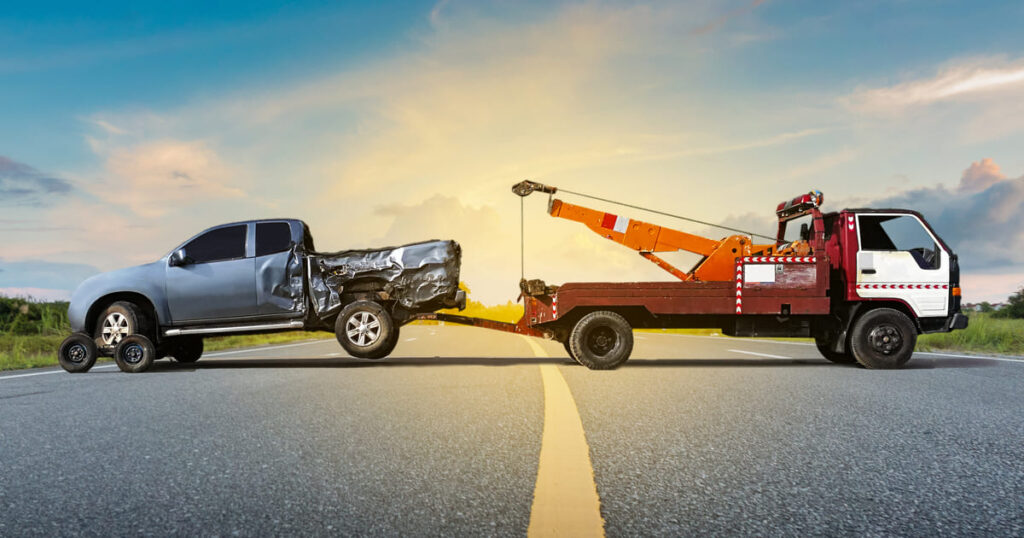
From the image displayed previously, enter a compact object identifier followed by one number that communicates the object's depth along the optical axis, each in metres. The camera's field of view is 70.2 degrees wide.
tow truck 10.18
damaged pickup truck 10.34
